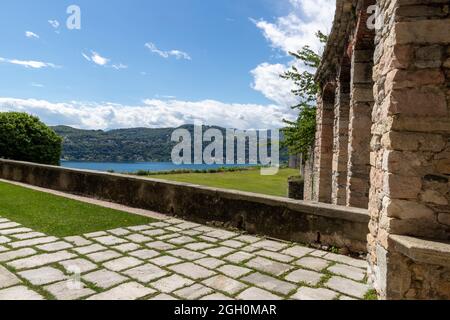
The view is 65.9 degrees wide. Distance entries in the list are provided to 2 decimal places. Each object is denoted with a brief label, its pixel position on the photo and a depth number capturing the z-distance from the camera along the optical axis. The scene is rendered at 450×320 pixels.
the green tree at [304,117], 11.77
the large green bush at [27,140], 13.56
